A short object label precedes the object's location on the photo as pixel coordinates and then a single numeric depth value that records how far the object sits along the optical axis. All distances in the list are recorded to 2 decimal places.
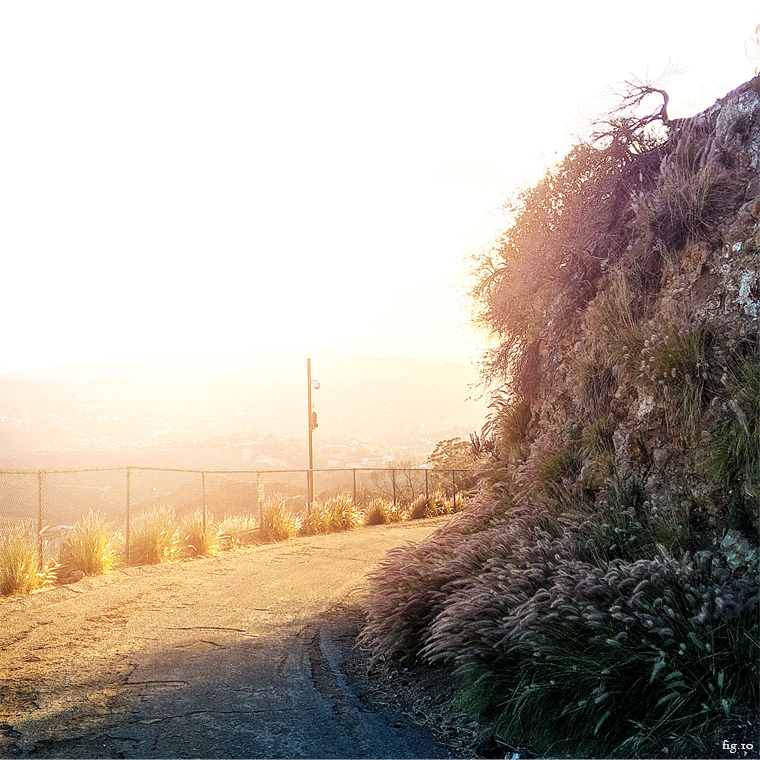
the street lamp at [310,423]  22.79
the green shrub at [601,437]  7.48
